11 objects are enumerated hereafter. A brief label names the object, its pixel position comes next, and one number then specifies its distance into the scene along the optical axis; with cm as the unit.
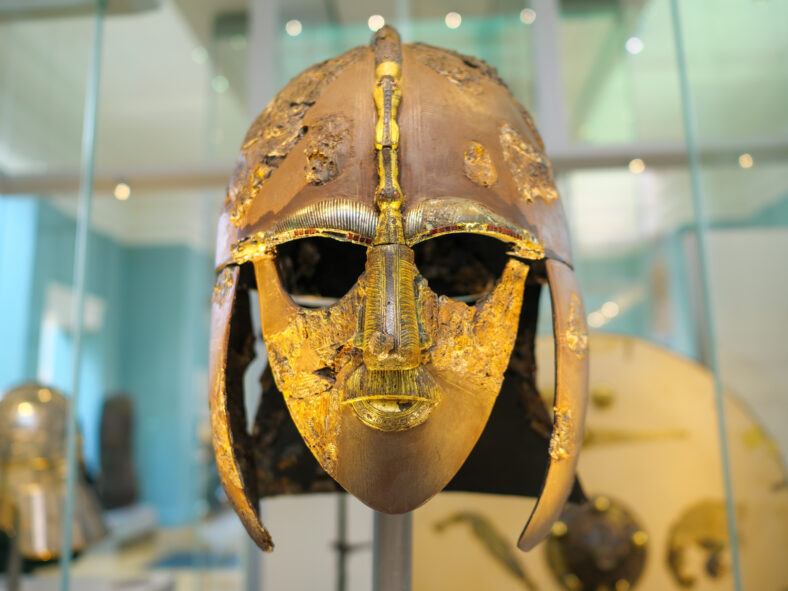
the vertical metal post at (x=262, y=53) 176
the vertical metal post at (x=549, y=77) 169
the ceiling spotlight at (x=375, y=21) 184
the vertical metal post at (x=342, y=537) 165
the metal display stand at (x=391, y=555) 95
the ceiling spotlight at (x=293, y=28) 185
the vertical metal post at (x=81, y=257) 156
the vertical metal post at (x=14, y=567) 168
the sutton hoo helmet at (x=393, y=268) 75
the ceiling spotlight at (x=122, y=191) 179
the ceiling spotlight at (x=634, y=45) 181
